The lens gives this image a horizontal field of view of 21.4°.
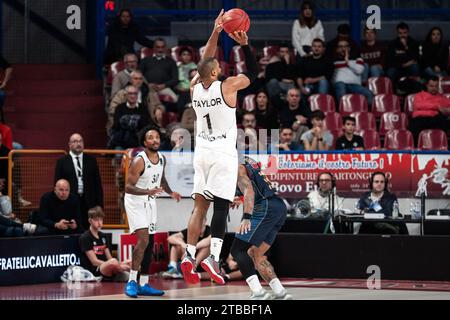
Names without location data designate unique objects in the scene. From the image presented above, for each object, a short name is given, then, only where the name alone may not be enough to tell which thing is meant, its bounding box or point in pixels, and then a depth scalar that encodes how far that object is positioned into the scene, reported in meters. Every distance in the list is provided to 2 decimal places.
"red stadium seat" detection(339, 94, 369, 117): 21.44
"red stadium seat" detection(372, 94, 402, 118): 21.64
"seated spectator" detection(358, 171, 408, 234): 17.97
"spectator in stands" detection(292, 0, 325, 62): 22.47
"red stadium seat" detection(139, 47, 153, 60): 23.12
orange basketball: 12.61
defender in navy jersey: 13.88
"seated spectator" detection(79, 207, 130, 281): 17.52
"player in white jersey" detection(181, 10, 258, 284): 12.81
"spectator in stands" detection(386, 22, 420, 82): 22.47
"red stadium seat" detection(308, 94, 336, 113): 21.38
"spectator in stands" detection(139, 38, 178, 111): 21.69
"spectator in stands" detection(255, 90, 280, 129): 20.20
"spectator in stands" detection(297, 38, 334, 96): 21.80
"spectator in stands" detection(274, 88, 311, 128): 20.50
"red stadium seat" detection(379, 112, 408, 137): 21.05
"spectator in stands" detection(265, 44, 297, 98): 21.47
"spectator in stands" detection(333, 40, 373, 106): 21.88
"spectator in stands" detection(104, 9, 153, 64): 22.70
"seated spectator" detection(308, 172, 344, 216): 18.28
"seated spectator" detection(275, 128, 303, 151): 19.75
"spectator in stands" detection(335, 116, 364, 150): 19.70
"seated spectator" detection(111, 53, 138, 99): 21.27
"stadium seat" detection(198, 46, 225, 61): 22.76
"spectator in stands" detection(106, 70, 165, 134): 20.69
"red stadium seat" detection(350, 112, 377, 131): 20.98
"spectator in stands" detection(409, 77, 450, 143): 20.83
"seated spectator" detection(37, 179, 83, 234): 17.89
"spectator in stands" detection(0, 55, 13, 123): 21.42
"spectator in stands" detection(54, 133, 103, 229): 18.73
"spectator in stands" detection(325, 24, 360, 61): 22.19
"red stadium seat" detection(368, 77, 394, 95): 22.12
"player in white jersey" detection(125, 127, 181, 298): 15.58
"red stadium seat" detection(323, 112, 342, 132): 20.80
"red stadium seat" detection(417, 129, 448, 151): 20.42
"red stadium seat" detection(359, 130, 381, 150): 20.31
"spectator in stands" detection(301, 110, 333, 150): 19.78
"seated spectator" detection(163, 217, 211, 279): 17.84
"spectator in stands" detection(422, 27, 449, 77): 22.47
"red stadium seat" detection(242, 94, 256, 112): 21.34
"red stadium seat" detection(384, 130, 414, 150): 20.30
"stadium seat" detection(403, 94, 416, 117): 21.53
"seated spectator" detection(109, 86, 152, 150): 19.98
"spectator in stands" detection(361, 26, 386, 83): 22.58
